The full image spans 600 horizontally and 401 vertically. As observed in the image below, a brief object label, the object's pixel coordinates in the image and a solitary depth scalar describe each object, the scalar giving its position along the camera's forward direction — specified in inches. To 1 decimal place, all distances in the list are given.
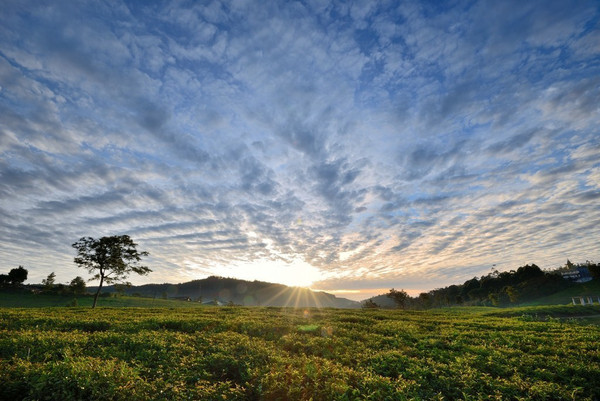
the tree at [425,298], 3759.8
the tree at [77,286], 2783.0
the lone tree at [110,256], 1860.2
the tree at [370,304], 3030.0
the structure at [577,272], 6066.4
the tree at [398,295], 3152.1
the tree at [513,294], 3381.2
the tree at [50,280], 3471.2
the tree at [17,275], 3238.4
